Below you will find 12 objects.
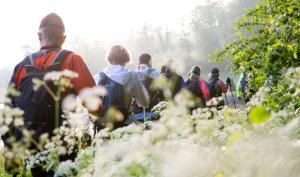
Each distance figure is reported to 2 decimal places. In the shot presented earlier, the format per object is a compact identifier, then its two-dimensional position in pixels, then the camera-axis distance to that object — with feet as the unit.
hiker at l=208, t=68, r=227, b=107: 44.74
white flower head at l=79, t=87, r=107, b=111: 7.83
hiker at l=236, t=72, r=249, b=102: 39.60
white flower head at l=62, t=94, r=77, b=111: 8.61
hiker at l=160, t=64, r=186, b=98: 31.19
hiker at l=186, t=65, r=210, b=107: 39.17
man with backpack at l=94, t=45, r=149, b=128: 20.16
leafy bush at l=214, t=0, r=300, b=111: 16.39
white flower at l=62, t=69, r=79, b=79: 9.14
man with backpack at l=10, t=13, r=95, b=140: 12.87
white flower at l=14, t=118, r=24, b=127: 9.13
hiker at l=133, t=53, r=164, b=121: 26.50
